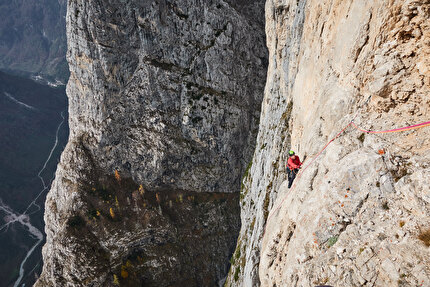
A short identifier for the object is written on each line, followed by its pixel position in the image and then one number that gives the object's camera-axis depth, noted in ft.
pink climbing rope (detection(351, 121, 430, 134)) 28.66
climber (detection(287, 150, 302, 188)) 54.44
